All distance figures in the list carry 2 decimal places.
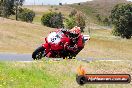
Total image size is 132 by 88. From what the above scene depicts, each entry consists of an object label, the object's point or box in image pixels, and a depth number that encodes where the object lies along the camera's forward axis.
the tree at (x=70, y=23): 140.50
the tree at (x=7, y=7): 129.19
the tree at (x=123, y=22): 115.06
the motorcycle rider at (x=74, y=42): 18.06
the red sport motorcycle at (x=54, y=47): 17.95
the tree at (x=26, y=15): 162.25
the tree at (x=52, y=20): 148.20
